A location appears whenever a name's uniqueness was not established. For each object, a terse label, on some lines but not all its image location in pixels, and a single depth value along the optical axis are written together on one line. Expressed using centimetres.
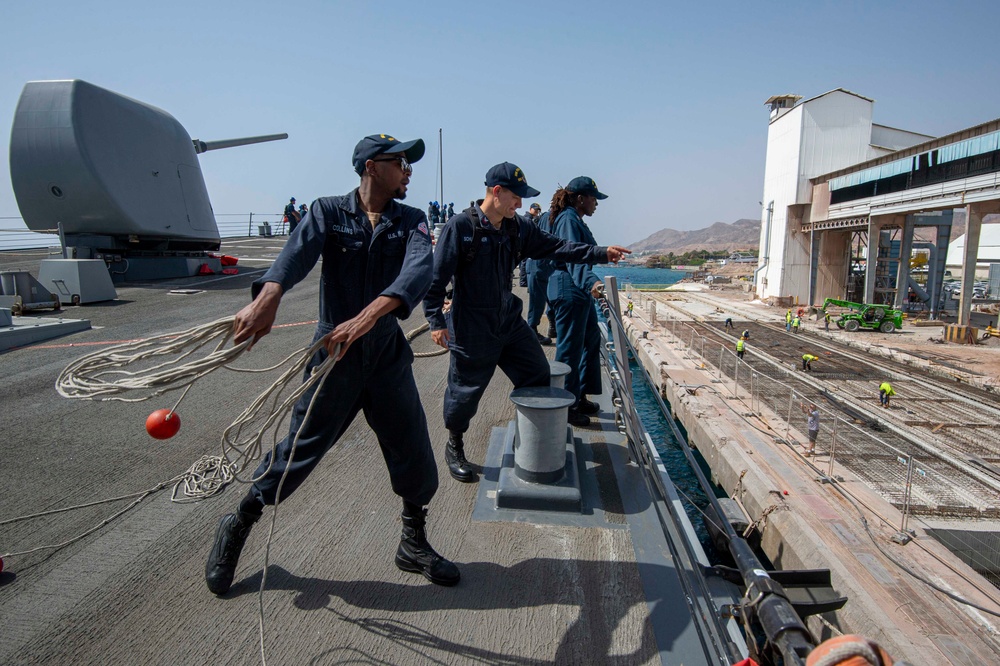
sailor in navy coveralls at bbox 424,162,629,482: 319
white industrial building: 3164
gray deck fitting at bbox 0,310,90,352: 622
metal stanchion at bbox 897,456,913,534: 661
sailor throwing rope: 219
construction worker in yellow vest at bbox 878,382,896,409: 1320
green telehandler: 2309
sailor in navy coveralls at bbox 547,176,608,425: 424
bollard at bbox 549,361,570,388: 358
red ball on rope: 199
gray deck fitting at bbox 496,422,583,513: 293
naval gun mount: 1134
